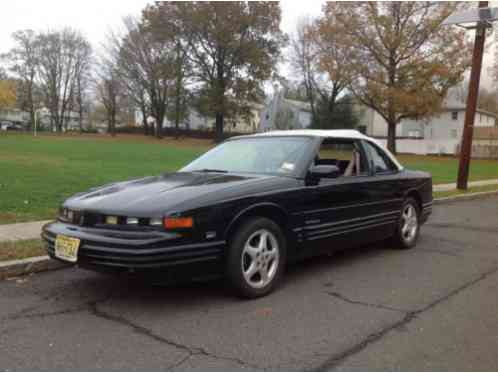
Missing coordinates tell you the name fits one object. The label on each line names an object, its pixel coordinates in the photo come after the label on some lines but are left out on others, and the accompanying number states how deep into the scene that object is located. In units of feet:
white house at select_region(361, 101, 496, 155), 150.10
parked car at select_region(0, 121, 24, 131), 266.26
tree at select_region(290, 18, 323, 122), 173.68
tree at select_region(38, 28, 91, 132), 217.15
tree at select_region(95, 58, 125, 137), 190.29
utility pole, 46.32
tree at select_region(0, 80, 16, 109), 200.03
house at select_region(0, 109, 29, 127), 310.70
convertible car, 12.37
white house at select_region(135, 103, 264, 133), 173.78
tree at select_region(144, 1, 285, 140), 155.94
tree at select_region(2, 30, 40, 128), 212.84
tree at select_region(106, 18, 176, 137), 167.32
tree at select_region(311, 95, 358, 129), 163.63
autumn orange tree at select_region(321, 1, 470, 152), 116.47
